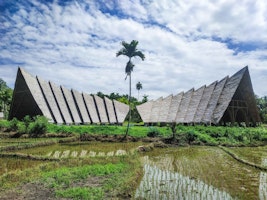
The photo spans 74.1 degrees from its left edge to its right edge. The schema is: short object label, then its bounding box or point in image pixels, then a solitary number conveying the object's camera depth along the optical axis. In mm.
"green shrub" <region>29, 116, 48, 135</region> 15619
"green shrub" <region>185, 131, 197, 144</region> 14467
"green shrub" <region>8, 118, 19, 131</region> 16707
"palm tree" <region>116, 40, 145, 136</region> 19705
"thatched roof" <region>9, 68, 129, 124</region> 21864
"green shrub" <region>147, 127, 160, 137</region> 16103
